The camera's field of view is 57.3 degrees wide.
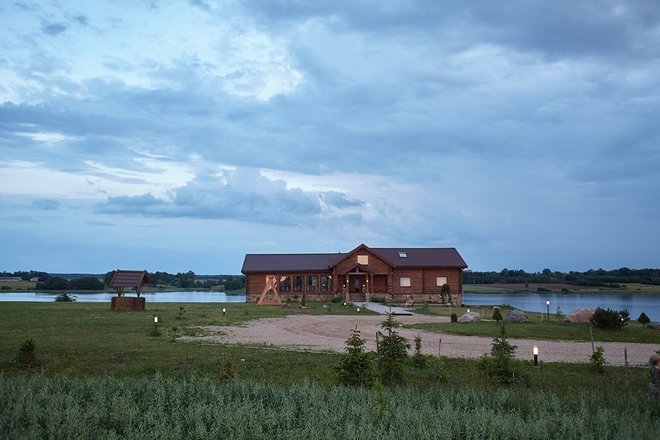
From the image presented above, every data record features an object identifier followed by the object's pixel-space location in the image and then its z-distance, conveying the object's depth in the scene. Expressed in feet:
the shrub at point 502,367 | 43.57
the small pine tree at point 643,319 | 101.14
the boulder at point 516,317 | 107.86
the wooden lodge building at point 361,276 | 196.03
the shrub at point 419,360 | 51.29
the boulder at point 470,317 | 105.29
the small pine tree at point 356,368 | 39.55
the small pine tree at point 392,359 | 43.04
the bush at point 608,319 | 91.76
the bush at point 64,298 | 167.33
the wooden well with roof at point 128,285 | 128.22
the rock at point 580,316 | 102.63
